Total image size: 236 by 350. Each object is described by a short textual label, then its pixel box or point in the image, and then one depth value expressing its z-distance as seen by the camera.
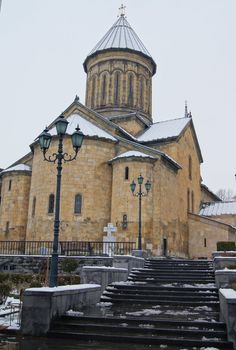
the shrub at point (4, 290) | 10.62
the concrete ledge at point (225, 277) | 11.06
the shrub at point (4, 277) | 14.98
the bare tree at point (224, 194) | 74.28
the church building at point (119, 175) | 22.55
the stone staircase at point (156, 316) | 6.79
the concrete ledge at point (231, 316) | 6.51
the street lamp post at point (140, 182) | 18.16
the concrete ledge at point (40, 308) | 7.18
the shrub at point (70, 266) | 16.48
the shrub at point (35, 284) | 12.25
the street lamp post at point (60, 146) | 8.50
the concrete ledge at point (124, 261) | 14.24
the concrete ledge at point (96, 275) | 11.01
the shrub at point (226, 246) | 20.66
